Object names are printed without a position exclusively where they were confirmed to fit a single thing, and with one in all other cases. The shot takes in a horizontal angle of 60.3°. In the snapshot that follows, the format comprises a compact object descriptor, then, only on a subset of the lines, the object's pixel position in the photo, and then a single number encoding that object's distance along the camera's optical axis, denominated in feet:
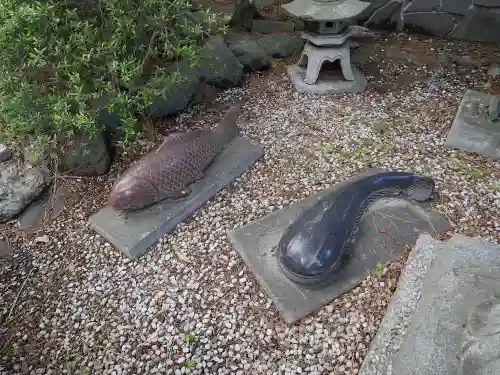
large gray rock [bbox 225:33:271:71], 15.19
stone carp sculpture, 9.38
